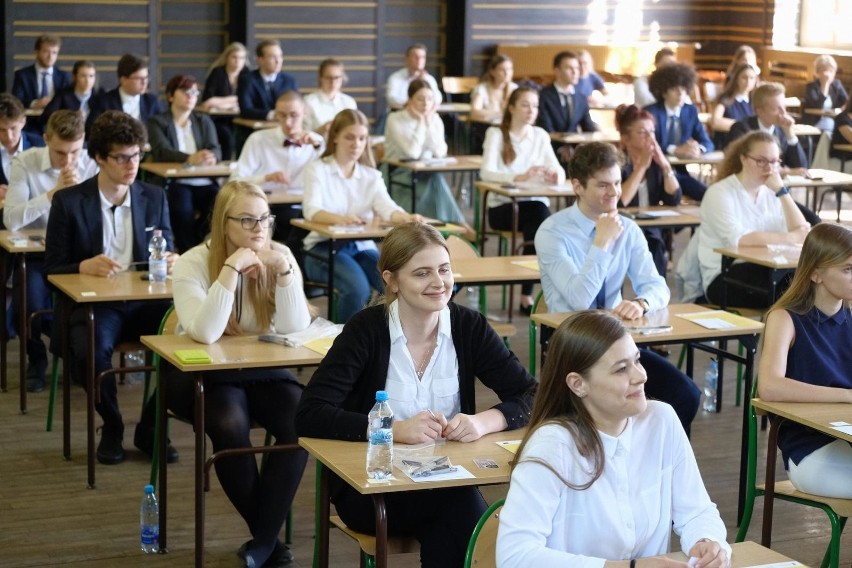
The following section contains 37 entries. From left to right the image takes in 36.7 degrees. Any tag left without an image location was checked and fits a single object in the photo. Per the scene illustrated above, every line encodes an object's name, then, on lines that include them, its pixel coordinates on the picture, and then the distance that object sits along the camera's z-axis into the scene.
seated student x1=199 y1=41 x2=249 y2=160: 11.52
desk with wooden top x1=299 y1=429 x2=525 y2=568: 2.94
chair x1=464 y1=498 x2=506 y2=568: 2.75
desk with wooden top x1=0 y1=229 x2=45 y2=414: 5.67
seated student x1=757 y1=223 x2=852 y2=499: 3.67
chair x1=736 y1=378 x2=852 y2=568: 3.44
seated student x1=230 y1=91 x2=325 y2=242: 7.96
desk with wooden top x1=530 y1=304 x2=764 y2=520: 4.44
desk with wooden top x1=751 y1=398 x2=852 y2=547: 3.51
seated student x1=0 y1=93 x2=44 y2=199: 7.11
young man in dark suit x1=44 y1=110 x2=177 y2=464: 5.09
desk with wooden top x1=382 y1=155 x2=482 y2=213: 8.71
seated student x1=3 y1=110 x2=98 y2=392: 6.02
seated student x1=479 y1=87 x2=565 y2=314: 7.94
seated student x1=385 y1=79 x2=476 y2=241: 9.17
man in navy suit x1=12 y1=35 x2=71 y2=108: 11.66
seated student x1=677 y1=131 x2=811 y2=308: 6.02
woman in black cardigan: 3.25
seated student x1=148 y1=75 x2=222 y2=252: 8.27
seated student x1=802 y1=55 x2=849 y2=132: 12.99
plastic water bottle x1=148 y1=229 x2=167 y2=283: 5.09
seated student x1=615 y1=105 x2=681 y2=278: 6.97
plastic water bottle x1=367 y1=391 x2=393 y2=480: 3.02
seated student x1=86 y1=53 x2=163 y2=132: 9.72
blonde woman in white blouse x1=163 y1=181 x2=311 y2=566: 4.07
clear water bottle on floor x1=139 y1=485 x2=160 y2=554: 4.29
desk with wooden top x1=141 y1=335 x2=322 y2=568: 3.93
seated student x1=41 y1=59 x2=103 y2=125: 10.33
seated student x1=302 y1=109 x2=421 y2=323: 6.48
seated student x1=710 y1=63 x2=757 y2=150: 10.91
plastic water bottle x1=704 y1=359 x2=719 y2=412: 6.11
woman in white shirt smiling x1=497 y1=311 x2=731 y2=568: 2.61
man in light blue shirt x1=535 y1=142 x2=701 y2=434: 4.79
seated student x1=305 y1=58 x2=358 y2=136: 10.59
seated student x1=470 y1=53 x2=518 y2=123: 12.33
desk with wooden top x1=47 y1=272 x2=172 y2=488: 4.77
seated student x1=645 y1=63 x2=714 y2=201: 9.17
